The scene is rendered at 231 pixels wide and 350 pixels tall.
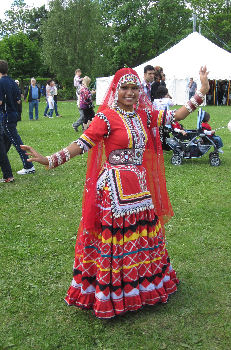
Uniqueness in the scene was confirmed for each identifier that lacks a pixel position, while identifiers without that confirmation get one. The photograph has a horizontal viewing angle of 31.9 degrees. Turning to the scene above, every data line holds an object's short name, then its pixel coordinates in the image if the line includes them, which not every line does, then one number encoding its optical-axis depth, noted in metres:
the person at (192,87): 21.52
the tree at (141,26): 45.47
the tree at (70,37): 39.72
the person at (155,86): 9.03
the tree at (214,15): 41.94
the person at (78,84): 13.12
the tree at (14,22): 61.16
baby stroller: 8.74
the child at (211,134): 8.57
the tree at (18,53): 43.72
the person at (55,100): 18.23
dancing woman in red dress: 3.43
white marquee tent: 23.98
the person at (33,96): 16.80
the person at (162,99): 8.43
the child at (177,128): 8.18
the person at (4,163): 7.52
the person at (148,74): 7.88
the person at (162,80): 10.46
